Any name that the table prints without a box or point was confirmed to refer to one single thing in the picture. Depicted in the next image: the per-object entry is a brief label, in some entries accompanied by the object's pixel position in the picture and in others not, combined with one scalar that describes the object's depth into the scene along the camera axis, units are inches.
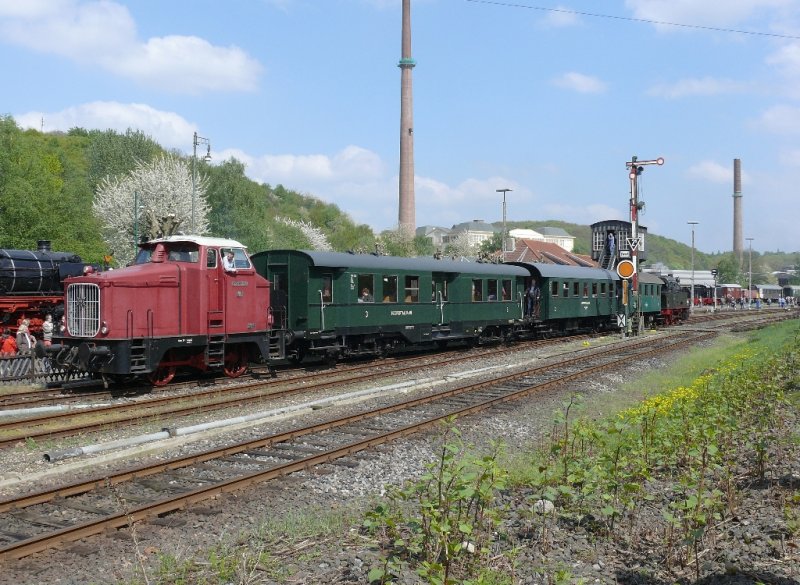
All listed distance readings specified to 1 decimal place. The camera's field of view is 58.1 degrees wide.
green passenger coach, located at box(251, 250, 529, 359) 768.3
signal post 1323.3
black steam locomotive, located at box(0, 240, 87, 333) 934.4
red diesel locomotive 587.5
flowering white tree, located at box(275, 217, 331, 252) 3167.3
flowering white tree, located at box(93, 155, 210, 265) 2154.3
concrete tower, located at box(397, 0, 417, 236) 2967.5
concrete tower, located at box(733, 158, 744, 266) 5689.0
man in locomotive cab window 664.4
